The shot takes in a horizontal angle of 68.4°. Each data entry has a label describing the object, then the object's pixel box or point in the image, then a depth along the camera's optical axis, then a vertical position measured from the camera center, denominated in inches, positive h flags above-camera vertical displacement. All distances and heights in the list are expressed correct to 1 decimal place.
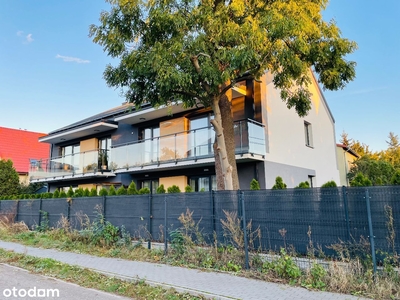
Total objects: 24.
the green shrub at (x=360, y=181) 317.3 +9.2
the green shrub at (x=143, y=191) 496.1 +5.0
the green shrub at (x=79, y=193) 579.8 +4.9
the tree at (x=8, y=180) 869.2 +51.0
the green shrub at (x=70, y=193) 607.3 +5.4
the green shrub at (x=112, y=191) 526.9 +6.5
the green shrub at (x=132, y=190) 503.7 +7.4
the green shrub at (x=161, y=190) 472.5 +6.0
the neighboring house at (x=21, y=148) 1245.1 +220.5
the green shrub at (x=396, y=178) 296.4 +10.4
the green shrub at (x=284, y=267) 225.6 -60.0
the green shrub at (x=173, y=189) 466.6 +6.9
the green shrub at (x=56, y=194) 629.9 +4.0
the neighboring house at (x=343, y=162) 891.4 +87.9
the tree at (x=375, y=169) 776.3 +55.4
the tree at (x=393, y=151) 1251.8 +171.7
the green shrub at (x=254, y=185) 405.1 +9.0
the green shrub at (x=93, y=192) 565.4 +5.0
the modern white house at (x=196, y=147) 507.7 +91.5
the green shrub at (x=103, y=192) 543.9 +5.3
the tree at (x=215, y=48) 311.0 +162.3
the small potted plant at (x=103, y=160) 685.3 +81.0
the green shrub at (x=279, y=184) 402.0 +9.6
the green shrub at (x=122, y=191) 520.3 +6.1
